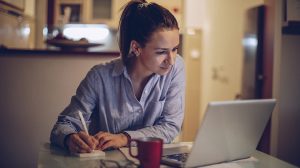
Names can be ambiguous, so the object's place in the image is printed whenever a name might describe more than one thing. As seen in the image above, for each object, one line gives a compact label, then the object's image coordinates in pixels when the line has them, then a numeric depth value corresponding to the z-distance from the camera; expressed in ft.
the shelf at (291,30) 8.12
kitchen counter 7.58
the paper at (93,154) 3.45
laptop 2.94
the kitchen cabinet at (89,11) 16.29
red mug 2.91
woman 4.24
